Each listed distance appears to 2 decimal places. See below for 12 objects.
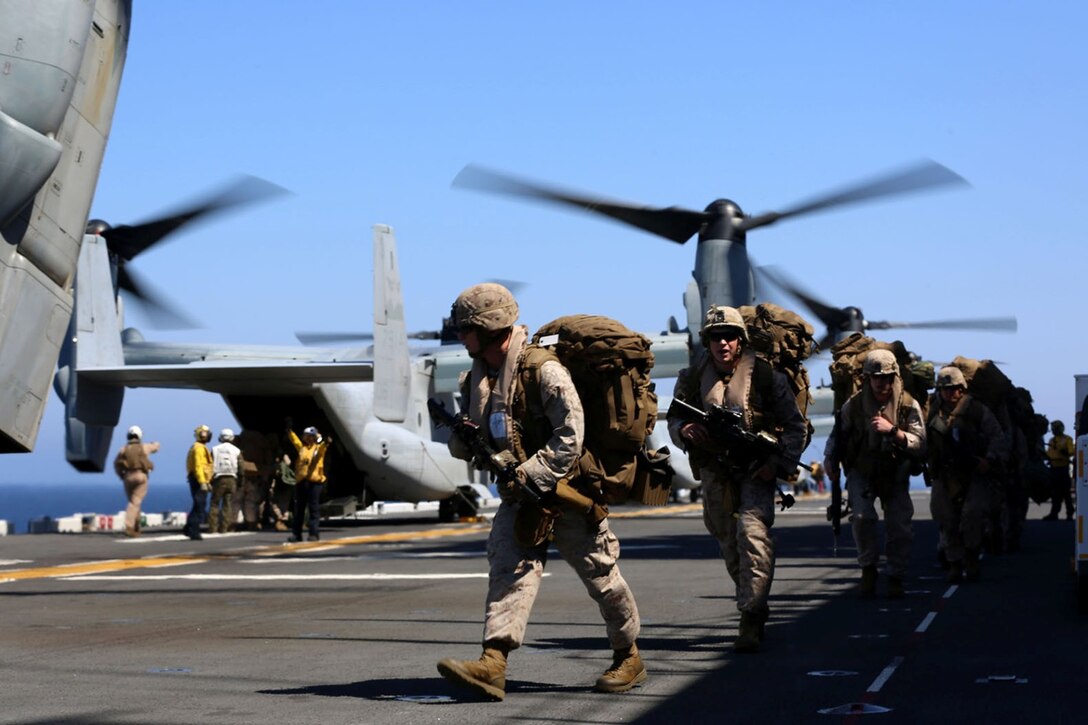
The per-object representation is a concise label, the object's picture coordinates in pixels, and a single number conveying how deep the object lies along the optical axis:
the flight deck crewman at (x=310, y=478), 21.22
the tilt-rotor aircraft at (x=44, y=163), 12.79
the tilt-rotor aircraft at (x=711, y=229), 24.22
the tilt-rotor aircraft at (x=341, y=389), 25.28
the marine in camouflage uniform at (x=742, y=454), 8.59
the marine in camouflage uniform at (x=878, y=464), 11.73
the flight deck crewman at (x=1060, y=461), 28.78
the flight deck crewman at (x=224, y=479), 25.11
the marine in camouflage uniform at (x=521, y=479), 6.71
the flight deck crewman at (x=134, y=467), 24.34
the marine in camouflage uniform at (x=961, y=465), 13.61
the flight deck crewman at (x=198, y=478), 23.08
